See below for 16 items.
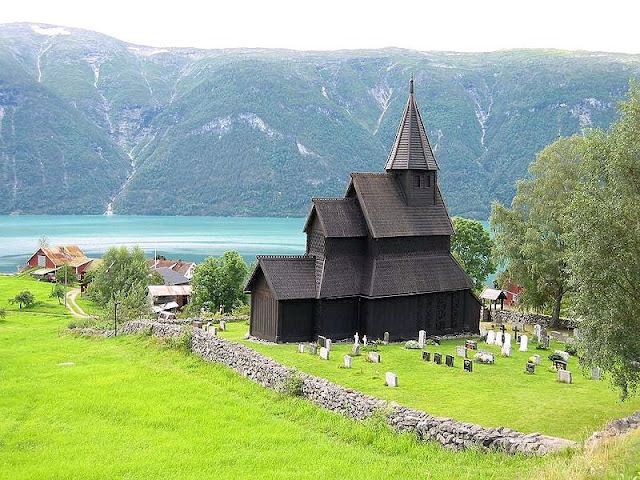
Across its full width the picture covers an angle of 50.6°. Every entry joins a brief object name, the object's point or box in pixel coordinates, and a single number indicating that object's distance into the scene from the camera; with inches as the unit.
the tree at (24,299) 2327.8
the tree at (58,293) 2581.2
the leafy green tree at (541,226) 1515.7
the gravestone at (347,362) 1022.4
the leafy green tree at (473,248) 2172.7
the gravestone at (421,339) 1230.1
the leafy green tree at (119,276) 2256.6
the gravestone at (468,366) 1015.6
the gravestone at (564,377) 965.8
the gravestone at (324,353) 1081.3
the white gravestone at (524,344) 1231.5
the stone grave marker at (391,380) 909.8
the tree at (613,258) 711.7
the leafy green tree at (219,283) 2102.6
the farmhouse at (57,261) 3348.9
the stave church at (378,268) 1262.3
